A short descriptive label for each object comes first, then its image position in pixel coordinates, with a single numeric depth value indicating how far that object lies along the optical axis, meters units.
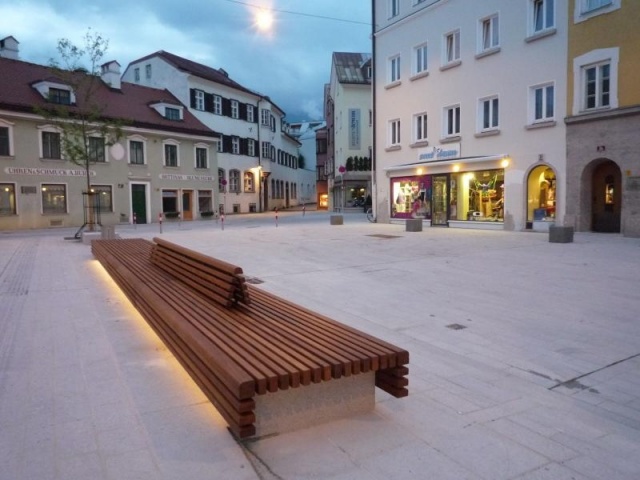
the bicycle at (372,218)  28.84
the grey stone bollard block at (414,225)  21.61
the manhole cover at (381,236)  19.17
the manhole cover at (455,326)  6.05
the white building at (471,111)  19.44
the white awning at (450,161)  21.18
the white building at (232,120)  41.59
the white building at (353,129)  46.50
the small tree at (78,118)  19.56
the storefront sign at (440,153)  23.30
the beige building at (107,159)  27.00
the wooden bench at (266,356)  3.19
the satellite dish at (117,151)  31.50
